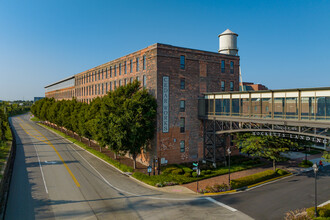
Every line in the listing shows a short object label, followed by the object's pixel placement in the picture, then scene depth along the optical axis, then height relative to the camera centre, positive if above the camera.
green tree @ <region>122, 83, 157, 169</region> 26.81 -0.99
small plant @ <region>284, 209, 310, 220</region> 14.88 -7.34
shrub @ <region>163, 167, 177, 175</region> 26.95 -7.19
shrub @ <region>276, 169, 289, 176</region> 26.95 -7.48
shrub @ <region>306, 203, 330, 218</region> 15.58 -7.24
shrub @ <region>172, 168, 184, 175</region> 26.42 -7.18
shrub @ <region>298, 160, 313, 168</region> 31.91 -7.64
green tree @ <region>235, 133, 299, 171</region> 26.64 -4.18
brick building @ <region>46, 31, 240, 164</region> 29.97 +4.19
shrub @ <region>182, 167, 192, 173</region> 27.14 -7.25
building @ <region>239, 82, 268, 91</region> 75.93 +8.97
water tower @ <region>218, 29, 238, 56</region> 38.97 +12.19
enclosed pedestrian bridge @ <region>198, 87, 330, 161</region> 20.11 +0.04
